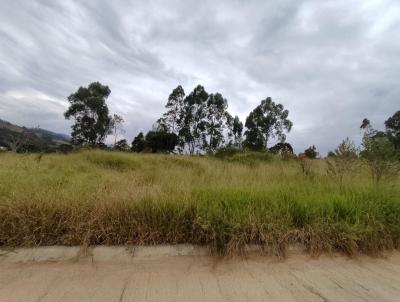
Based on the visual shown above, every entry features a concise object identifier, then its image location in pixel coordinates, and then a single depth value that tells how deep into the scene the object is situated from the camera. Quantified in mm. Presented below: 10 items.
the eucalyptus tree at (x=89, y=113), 28938
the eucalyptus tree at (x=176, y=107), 33219
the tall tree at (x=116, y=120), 29656
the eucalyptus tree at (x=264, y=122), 29859
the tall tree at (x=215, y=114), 32625
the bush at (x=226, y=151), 15991
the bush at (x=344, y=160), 5578
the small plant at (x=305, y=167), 6851
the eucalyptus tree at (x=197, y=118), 32656
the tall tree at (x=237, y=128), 33156
